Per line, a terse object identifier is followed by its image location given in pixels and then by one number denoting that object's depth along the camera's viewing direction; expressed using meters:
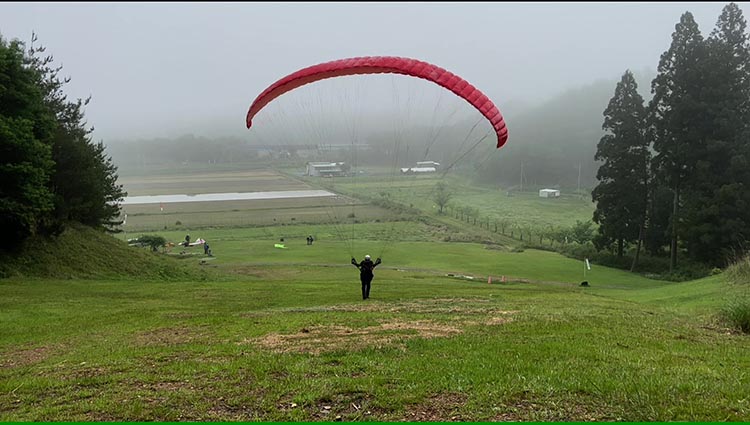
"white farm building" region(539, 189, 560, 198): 115.99
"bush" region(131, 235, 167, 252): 46.81
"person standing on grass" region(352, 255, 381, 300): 17.12
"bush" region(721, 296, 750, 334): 11.14
